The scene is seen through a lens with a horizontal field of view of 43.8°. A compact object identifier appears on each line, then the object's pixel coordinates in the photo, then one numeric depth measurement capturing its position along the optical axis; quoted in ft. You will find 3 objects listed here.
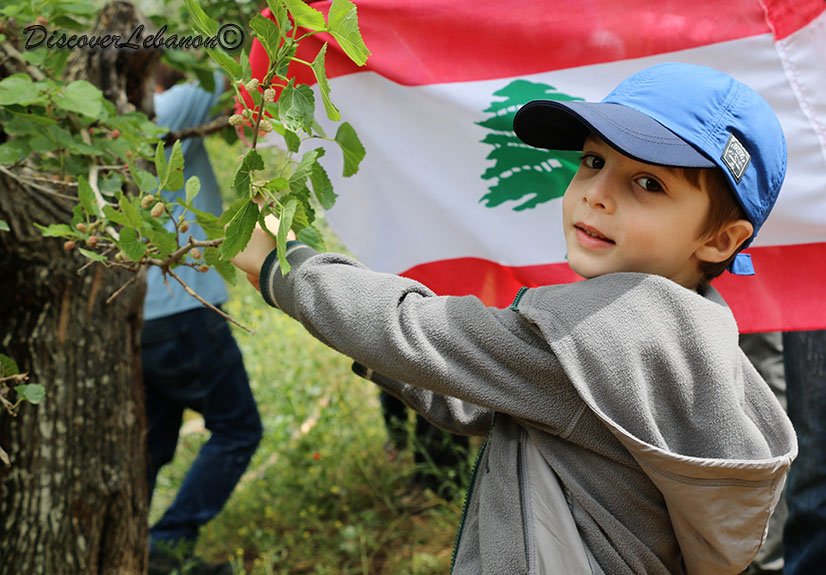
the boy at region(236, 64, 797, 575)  4.61
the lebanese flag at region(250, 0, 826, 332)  7.30
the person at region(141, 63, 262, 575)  11.62
